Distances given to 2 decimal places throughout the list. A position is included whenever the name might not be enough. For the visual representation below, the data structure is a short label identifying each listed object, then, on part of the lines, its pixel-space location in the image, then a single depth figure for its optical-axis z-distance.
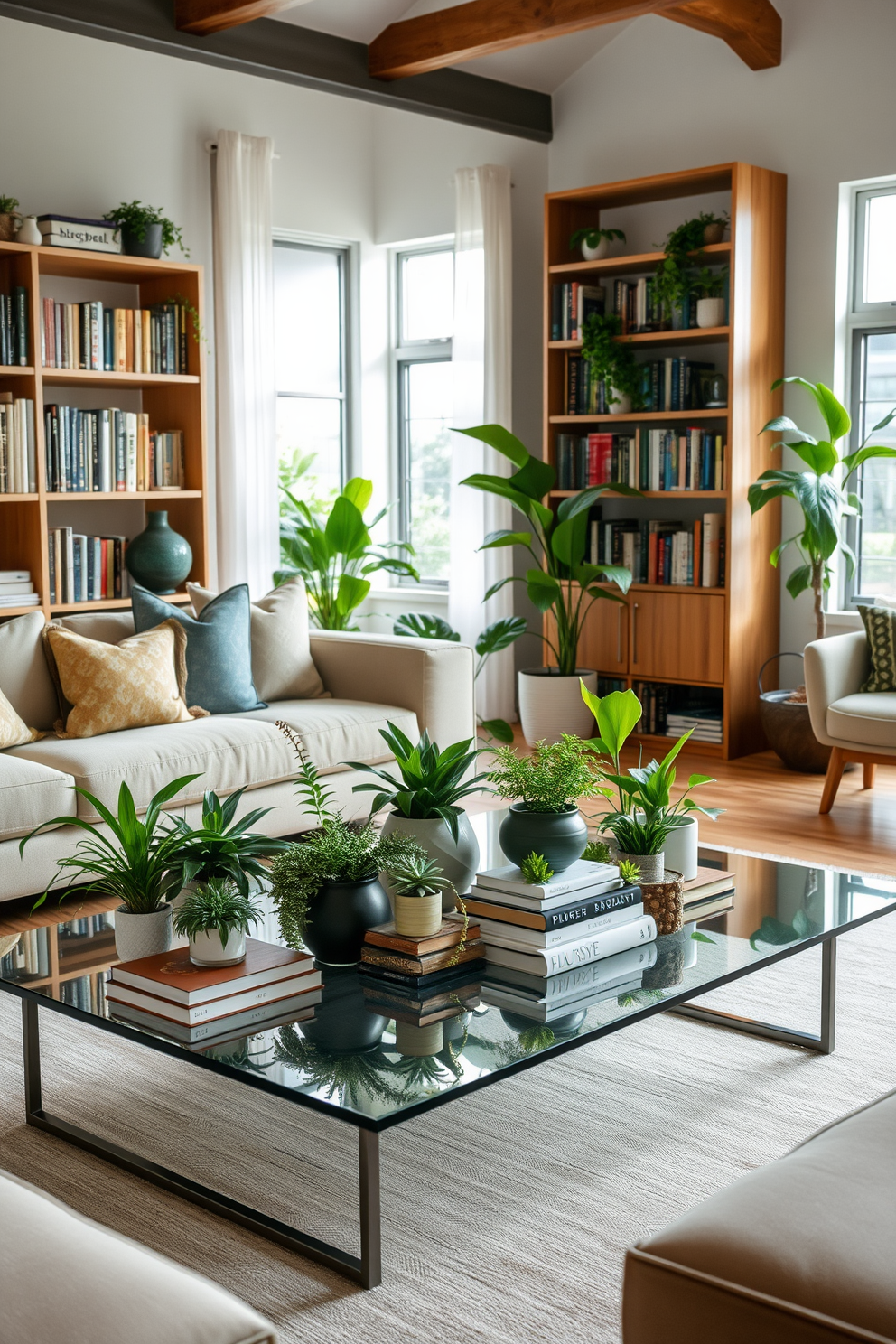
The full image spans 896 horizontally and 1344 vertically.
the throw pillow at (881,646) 4.88
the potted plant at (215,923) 2.12
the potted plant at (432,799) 2.46
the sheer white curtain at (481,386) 6.50
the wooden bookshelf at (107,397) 5.03
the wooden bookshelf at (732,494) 5.59
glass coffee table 1.88
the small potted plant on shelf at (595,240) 6.09
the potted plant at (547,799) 2.38
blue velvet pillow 4.37
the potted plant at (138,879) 2.27
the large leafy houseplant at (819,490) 5.23
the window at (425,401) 7.06
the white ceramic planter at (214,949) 2.14
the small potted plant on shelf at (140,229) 5.36
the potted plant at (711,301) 5.67
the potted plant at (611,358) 5.95
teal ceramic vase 5.36
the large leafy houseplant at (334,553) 6.30
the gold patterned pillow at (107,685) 4.04
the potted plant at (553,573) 5.81
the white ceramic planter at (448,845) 2.46
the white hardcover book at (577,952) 2.26
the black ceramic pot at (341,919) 2.29
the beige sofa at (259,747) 3.62
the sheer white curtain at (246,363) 6.06
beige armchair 4.60
